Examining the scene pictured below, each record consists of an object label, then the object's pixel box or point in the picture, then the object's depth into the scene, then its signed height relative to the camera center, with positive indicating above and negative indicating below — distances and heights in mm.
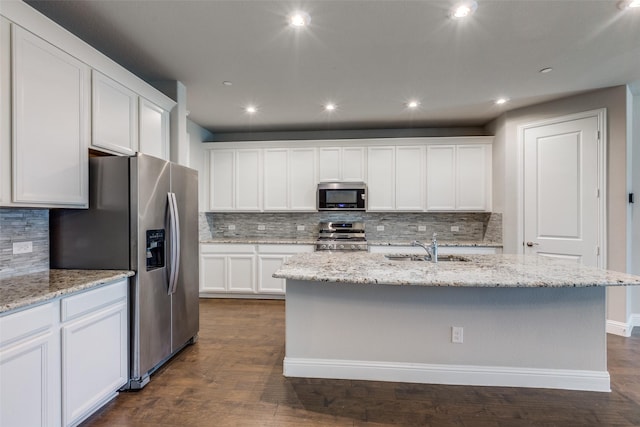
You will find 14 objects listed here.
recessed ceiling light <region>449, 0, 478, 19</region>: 1968 +1338
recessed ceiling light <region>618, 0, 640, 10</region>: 1958 +1344
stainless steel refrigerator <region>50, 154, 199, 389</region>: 2209 -172
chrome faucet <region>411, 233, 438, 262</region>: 2633 -337
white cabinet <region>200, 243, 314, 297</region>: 4512 -782
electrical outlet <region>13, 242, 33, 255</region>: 2033 -224
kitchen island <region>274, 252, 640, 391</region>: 2250 -871
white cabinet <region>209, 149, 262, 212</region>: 4836 +544
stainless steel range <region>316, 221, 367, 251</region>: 4585 -312
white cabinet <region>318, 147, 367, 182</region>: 4730 +768
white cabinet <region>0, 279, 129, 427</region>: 1479 -803
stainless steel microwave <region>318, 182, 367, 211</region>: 4641 +266
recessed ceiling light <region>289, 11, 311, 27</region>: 2088 +1350
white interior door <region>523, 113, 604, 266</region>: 3455 +290
